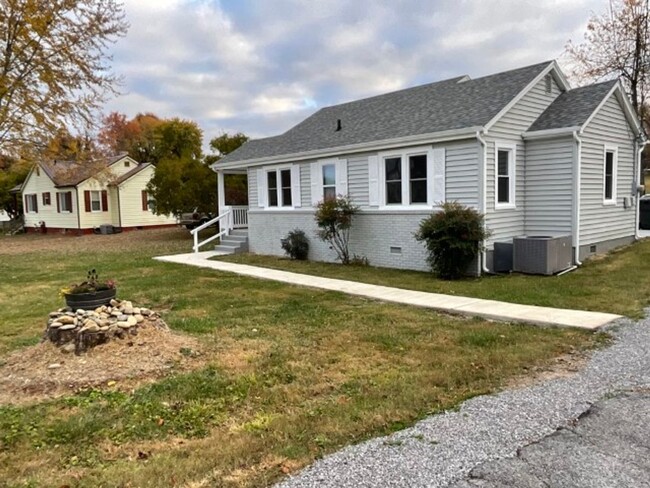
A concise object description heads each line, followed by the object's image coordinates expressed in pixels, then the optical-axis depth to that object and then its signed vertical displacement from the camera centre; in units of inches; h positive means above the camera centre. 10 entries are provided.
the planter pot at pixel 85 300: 236.7 -43.7
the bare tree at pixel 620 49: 847.7 +272.3
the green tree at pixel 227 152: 818.2 +91.7
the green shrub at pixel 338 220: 493.0 -15.5
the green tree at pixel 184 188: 855.7 +37.1
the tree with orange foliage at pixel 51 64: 576.4 +187.5
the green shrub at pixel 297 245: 558.6 -45.1
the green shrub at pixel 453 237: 388.2 -27.8
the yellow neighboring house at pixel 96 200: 1126.4 +25.5
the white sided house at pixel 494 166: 419.5 +34.3
